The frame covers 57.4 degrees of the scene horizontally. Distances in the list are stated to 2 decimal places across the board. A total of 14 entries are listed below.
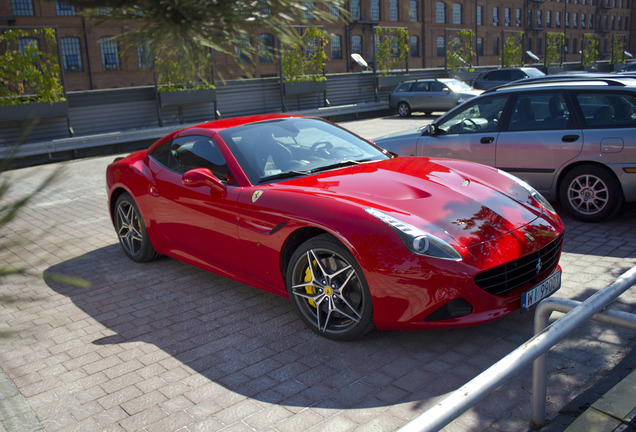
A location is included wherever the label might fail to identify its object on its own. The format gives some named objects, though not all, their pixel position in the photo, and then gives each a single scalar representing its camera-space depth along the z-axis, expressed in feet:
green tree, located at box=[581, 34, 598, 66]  152.07
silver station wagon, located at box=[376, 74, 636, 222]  22.07
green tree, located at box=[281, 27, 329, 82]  82.38
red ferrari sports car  12.50
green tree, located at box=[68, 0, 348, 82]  6.01
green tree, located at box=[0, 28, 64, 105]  55.88
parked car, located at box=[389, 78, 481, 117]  80.33
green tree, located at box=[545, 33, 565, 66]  142.51
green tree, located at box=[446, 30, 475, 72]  112.47
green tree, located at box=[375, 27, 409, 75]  99.25
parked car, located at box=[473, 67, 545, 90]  87.04
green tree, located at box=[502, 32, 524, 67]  126.31
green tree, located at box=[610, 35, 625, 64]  153.89
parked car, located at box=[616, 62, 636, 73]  80.12
